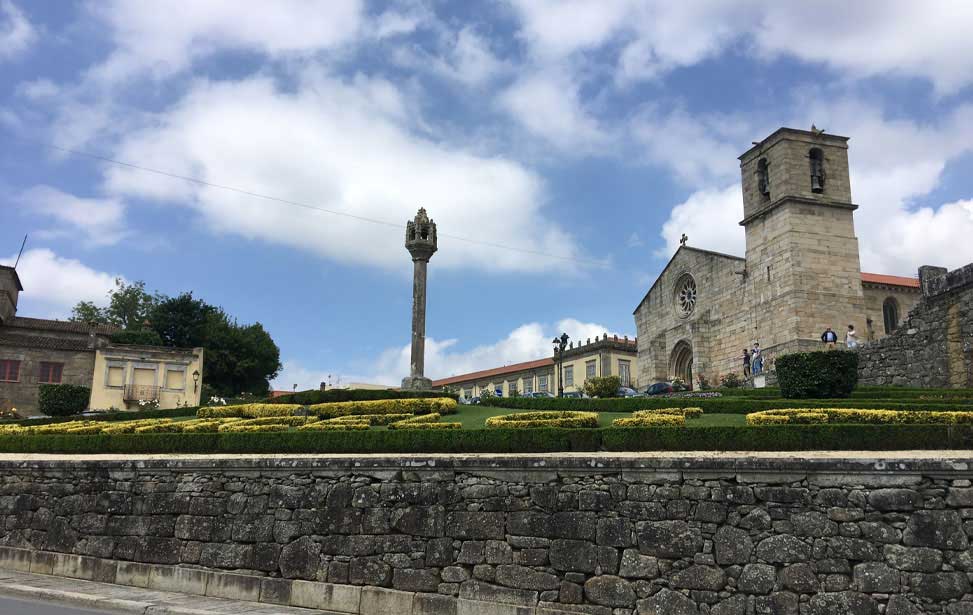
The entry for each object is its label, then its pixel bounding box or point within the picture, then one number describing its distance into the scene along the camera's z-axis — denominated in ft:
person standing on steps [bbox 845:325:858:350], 84.30
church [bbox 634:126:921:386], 111.24
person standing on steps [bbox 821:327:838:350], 81.32
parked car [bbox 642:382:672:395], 101.45
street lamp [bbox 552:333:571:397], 97.62
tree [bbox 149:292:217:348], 178.29
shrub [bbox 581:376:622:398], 78.07
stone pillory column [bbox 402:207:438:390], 77.97
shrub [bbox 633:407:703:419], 49.28
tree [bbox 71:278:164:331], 200.54
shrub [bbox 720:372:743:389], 95.04
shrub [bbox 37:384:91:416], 89.76
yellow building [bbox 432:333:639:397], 180.04
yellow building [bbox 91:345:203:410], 130.11
